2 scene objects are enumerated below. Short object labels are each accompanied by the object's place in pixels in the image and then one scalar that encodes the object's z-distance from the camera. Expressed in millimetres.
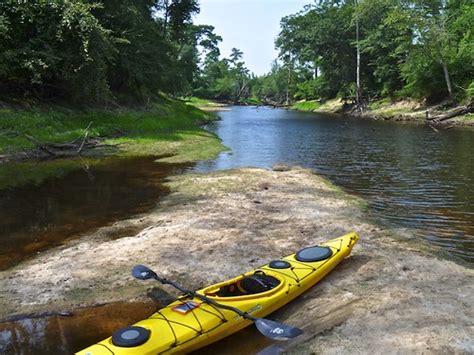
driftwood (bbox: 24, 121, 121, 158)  23969
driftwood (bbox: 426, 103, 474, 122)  45812
